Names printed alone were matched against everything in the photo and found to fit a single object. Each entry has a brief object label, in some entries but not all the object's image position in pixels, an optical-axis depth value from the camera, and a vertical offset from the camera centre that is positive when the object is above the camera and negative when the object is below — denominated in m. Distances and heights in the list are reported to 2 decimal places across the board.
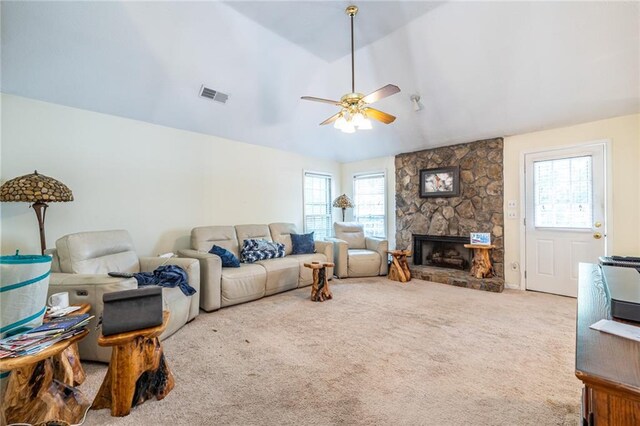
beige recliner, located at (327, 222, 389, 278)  4.79 -0.77
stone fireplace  4.31 +0.03
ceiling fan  2.43 +0.97
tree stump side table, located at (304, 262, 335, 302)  3.60 -0.92
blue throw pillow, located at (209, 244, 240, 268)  3.57 -0.55
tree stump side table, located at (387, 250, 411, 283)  4.59 -0.89
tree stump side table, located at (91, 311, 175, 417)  1.61 -0.95
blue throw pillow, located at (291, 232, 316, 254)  4.64 -0.50
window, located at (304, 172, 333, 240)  5.73 +0.21
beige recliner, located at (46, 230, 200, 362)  2.10 -0.52
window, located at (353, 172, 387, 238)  5.79 +0.25
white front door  3.53 -0.02
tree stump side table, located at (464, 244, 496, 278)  4.24 -0.74
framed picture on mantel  4.71 +0.56
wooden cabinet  0.61 -0.38
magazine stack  1.26 -0.61
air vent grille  3.49 +1.55
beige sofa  3.22 -0.70
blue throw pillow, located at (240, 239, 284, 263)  3.95 -0.53
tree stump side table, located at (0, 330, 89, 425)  1.39 -0.96
